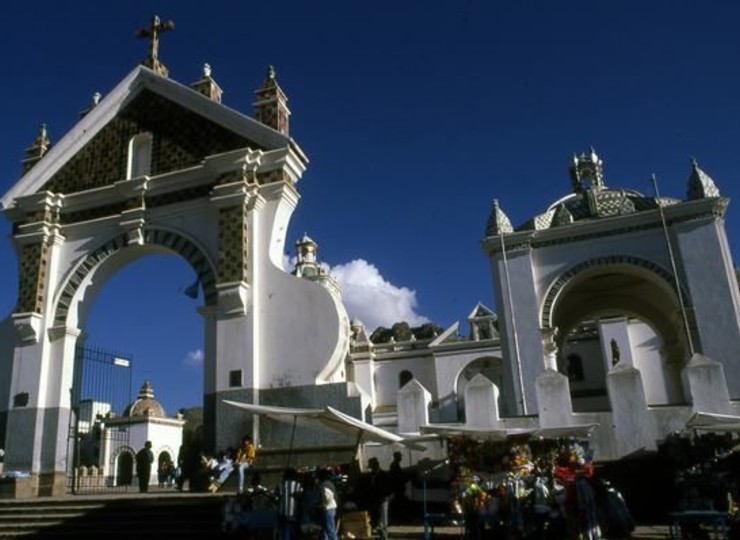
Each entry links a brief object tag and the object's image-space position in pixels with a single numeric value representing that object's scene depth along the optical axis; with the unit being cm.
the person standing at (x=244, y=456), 1071
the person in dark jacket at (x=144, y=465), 1545
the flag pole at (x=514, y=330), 1892
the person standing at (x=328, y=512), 805
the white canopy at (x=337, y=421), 923
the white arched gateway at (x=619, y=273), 1842
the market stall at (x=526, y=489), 817
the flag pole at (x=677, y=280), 1830
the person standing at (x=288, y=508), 843
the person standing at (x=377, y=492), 938
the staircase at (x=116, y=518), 931
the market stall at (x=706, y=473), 871
